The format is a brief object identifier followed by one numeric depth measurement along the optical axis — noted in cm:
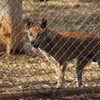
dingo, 1377
